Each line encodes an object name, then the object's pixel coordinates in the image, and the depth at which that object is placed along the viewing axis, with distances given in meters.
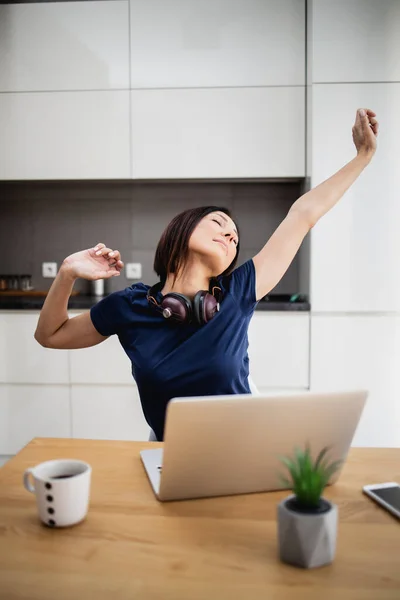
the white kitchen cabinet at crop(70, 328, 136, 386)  2.80
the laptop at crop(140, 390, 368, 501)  0.82
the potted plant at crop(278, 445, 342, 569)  0.69
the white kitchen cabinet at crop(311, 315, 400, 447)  2.75
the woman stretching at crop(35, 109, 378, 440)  1.26
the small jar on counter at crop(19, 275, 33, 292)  3.34
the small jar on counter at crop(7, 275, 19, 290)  3.34
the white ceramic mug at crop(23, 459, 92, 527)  0.80
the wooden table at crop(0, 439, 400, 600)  0.66
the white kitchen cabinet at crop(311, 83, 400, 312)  2.69
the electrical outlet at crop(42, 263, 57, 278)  3.38
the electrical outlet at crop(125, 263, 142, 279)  3.32
